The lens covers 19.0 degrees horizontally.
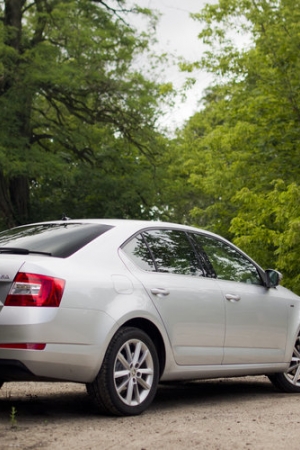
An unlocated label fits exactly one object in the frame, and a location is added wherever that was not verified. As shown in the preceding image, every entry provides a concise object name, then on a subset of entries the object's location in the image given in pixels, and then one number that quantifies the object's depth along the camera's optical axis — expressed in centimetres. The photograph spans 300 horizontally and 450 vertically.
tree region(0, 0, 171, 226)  2958
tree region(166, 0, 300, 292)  1850
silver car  639
